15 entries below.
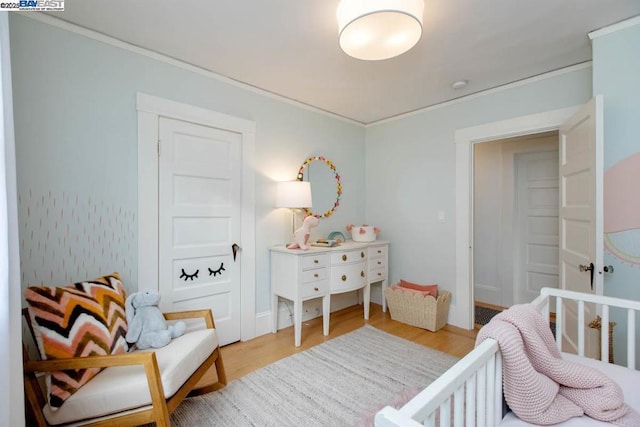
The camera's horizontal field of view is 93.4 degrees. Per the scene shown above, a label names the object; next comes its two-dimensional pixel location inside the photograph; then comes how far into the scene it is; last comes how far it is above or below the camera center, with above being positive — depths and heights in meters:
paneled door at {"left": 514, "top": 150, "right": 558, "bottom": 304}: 3.49 -0.12
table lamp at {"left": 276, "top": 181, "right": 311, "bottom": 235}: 2.78 +0.18
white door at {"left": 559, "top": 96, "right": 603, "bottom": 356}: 1.69 +0.03
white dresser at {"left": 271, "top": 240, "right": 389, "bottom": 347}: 2.60 -0.55
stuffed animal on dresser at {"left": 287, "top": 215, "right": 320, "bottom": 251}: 2.72 -0.18
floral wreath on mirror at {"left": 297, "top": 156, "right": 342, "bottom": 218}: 3.13 +0.41
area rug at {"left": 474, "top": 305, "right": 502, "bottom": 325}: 3.26 -1.15
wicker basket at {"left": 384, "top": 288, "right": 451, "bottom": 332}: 2.87 -0.93
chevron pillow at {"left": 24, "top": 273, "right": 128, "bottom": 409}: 1.36 -0.55
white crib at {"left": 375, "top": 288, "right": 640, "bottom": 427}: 0.70 -0.50
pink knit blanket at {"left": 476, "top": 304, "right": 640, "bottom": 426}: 1.00 -0.58
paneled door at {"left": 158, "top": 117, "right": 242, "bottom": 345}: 2.27 -0.04
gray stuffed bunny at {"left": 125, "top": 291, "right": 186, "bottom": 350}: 1.71 -0.64
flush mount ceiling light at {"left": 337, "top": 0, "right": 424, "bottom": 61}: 1.31 +0.89
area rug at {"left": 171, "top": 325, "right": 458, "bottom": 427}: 1.69 -1.13
